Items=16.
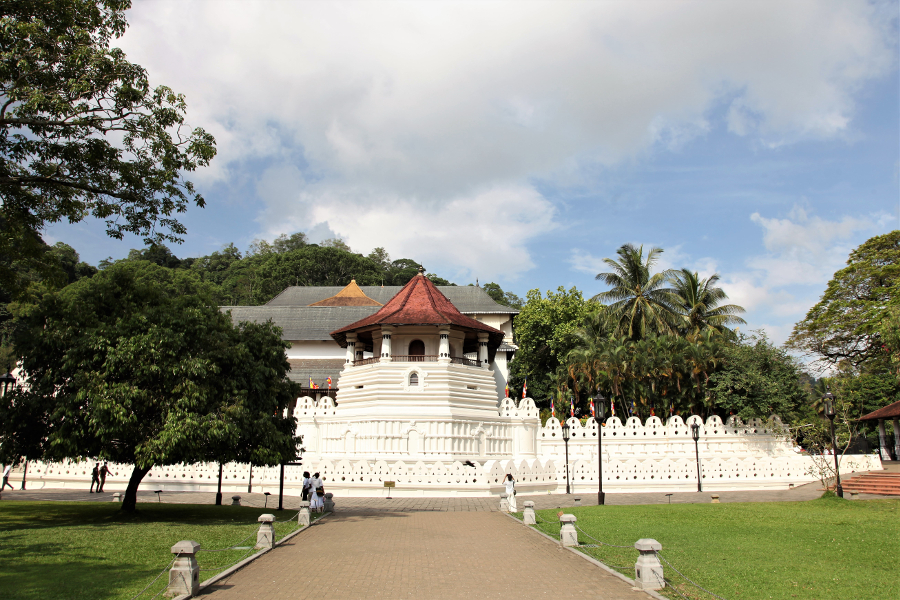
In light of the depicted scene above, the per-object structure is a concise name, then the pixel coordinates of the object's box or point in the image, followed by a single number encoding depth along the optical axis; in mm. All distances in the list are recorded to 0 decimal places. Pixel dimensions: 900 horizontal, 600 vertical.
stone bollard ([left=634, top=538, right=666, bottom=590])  7336
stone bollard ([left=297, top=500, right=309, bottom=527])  13383
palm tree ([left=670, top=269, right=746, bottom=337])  37375
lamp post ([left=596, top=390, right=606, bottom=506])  19875
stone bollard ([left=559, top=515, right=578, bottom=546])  10359
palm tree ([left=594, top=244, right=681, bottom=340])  37156
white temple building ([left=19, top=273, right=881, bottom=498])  22000
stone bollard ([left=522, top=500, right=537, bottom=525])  13336
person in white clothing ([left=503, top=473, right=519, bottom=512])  16500
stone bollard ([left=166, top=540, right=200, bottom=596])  6941
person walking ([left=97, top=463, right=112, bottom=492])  20656
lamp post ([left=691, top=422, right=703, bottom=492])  22312
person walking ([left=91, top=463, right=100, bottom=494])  20719
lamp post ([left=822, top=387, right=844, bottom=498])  17828
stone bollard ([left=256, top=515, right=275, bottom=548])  10164
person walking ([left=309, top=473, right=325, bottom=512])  15930
